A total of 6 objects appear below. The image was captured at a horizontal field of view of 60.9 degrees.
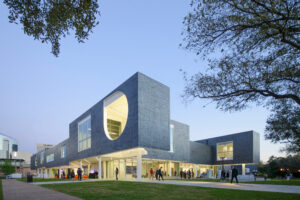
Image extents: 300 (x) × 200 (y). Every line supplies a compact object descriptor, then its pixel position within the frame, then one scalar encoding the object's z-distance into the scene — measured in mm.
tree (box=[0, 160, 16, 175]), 73375
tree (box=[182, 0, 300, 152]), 6863
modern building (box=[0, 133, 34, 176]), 101475
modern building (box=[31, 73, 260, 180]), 29156
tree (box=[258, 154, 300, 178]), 44750
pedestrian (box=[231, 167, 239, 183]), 22131
